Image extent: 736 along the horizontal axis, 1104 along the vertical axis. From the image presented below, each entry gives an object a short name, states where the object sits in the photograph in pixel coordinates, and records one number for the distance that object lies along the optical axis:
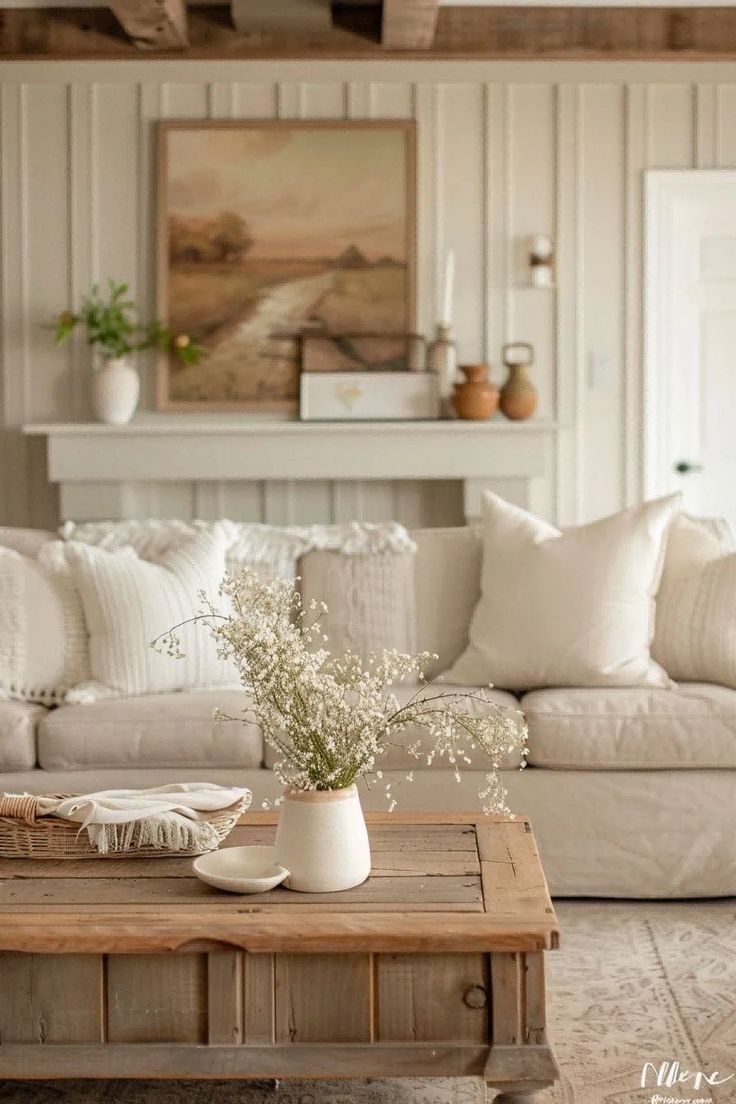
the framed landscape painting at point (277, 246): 5.02
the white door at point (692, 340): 5.09
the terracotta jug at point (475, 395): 4.87
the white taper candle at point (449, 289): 4.91
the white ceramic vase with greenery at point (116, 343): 4.89
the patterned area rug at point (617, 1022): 1.97
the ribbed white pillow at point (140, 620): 3.18
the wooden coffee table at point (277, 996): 1.67
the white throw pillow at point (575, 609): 3.18
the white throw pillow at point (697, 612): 3.21
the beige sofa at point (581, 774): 2.95
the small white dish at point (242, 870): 1.83
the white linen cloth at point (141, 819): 1.99
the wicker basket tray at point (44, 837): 2.00
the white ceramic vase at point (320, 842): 1.85
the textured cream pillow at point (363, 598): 3.45
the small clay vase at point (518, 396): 4.93
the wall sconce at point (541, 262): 5.03
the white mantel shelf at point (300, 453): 4.88
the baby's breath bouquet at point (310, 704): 1.84
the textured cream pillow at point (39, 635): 3.21
